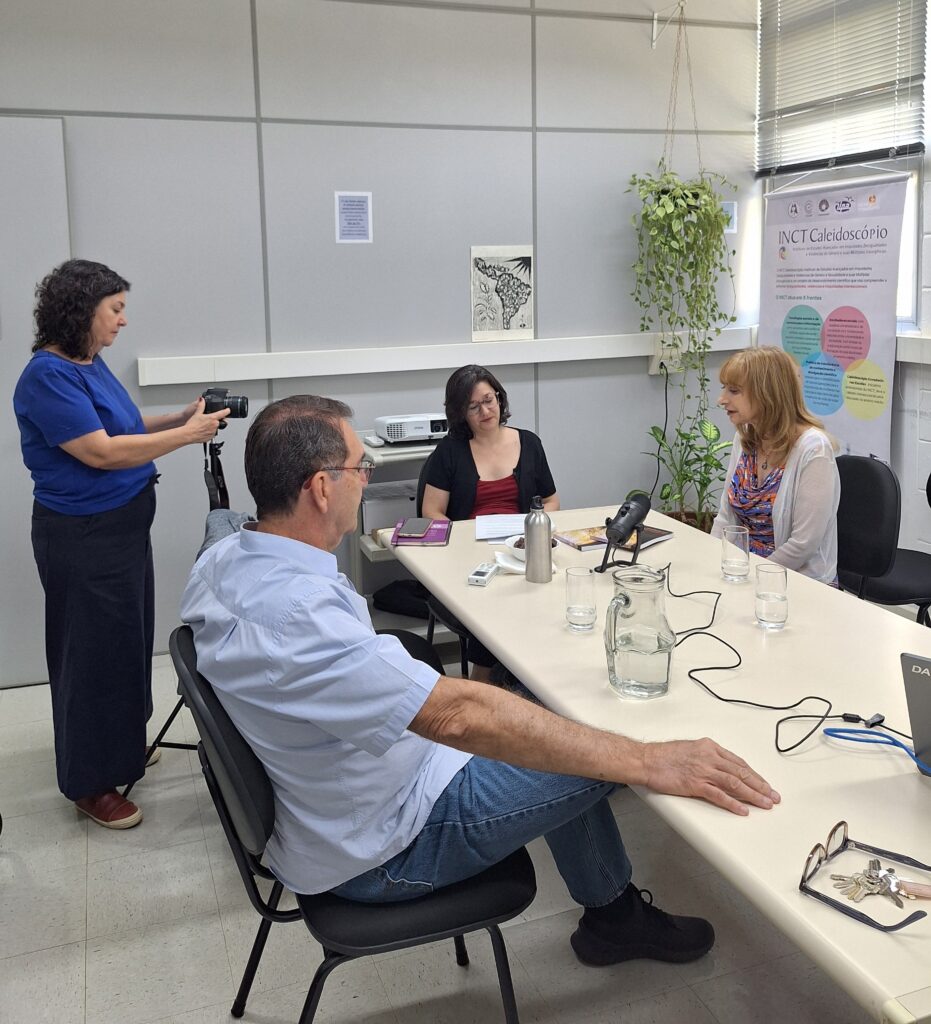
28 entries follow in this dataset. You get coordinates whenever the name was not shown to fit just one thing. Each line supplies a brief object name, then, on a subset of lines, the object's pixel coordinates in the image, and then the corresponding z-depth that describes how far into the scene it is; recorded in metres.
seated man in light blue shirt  1.52
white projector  4.11
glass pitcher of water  1.86
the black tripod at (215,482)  2.98
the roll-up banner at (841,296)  4.30
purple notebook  3.09
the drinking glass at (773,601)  2.18
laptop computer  1.45
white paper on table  3.11
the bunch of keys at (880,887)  1.24
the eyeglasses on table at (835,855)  1.20
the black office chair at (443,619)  3.10
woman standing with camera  2.74
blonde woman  2.89
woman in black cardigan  3.54
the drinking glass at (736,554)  2.55
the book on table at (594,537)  2.97
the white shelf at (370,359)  4.09
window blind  4.18
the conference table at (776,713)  1.18
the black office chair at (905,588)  3.35
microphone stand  2.65
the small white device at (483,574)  2.63
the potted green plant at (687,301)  4.65
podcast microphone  2.59
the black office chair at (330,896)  1.59
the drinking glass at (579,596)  2.25
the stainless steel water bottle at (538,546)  2.62
